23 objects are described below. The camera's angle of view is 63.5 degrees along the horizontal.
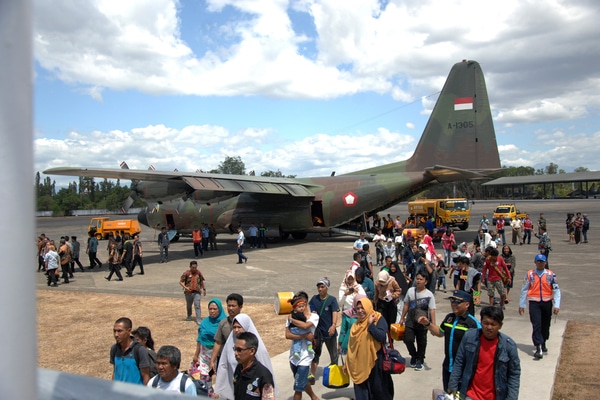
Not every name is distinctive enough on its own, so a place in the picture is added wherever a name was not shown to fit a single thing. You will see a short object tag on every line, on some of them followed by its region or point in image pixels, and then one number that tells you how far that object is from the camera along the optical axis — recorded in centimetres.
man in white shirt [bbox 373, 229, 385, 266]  1835
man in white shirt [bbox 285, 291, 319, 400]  612
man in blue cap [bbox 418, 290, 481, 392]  543
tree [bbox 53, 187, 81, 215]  9856
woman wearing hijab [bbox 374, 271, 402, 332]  776
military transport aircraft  2400
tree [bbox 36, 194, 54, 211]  10069
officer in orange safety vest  783
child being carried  620
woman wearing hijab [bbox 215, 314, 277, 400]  518
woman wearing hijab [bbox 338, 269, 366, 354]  696
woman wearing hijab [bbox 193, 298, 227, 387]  627
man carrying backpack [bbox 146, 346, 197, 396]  442
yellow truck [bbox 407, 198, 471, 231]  3312
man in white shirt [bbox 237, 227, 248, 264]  1997
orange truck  3644
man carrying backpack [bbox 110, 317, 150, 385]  521
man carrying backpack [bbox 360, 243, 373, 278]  1152
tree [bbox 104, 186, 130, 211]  10288
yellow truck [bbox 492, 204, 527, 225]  3641
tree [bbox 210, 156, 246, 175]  10179
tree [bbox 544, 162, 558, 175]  13812
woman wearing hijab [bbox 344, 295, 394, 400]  552
